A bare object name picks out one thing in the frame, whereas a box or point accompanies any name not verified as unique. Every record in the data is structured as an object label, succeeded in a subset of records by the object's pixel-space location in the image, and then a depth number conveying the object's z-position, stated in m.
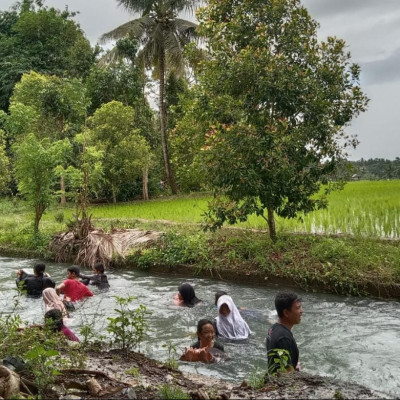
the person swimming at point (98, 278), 11.84
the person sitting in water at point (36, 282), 10.87
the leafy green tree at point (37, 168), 17.23
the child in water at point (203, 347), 6.88
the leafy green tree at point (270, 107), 11.58
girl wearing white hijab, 7.90
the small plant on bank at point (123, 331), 5.86
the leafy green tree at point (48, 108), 26.31
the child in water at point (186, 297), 9.98
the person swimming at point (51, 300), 8.83
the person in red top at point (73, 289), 10.71
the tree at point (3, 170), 27.48
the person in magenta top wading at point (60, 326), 7.55
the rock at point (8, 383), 4.21
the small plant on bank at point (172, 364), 5.81
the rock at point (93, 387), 4.42
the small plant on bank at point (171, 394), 4.13
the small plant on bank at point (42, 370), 4.41
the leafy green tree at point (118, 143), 26.66
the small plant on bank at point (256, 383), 4.65
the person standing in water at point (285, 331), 5.00
